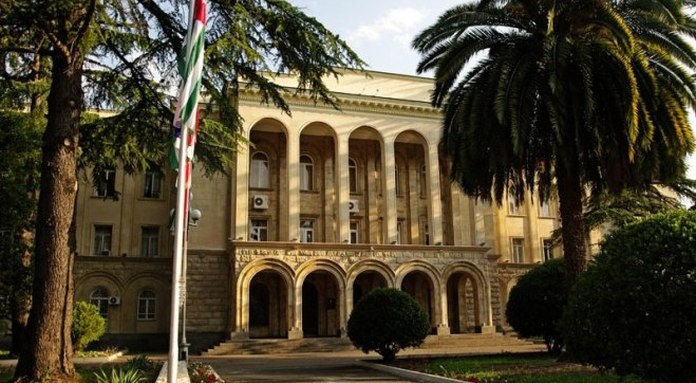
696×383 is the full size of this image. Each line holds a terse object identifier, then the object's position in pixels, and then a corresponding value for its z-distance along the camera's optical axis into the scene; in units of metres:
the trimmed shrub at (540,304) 18.88
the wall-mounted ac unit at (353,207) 32.59
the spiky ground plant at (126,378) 9.51
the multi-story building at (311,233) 28.70
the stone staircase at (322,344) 25.91
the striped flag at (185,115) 6.21
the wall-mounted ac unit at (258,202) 31.00
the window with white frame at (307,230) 31.86
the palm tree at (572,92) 15.06
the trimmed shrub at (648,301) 7.92
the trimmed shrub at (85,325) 21.66
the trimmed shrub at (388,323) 17.28
